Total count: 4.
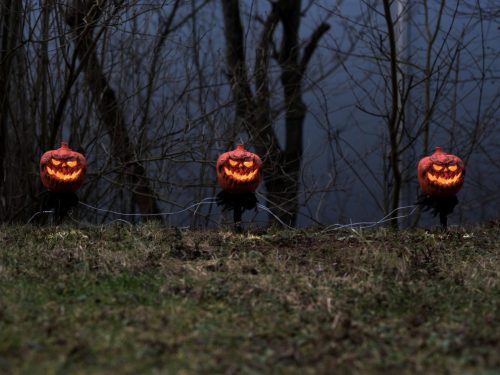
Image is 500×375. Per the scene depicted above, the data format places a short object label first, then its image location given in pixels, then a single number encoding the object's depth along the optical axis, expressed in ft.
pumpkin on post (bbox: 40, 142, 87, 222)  18.62
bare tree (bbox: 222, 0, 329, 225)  25.55
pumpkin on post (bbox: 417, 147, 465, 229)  18.28
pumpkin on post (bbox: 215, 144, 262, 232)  17.80
